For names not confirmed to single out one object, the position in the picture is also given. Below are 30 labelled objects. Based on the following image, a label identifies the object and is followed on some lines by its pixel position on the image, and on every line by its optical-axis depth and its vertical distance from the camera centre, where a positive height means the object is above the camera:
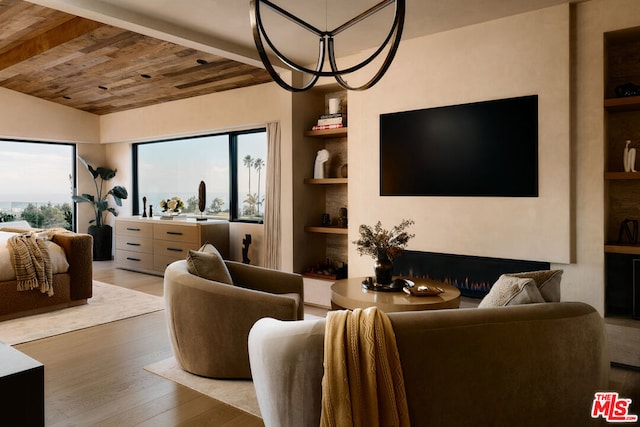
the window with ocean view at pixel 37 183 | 7.19 +0.53
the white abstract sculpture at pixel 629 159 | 3.21 +0.37
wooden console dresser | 5.96 -0.38
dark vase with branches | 3.21 -0.27
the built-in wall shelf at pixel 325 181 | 4.80 +0.34
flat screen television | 3.52 +0.53
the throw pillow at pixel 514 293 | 1.84 -0.35
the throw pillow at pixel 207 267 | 2.96 -0.37
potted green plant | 7.82 -0.05
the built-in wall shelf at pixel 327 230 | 4.79 -0.20
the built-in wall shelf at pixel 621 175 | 3.09 +0.24
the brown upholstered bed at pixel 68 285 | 4.32 -0.75
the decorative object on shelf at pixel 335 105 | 4.88 +1.17
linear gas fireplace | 3.64 -0.50
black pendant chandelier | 1.88 +0.79
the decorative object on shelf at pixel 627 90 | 3.17 +0.87
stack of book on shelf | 4.82 +0.99
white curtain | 5.19 +0.10
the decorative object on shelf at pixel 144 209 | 7.07 +0.06
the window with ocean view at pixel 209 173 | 6.01 +0.61
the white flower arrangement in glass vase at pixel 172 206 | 6.68 +0.10
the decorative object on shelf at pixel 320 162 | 5.07 +0.57
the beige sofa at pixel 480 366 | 1.54 -0.55
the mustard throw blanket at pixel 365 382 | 1.51 -0.58
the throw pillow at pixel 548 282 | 1.97 -0.32
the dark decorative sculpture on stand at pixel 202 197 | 6.29 +0.22
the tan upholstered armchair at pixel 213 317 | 2.70 -0.66
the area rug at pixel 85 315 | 3.83 -1.00
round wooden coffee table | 2.70 -0.56
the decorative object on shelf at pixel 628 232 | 3.35 -0.17
